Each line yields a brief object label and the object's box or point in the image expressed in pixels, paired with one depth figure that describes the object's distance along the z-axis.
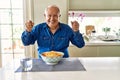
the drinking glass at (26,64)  1.62
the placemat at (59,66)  1.63
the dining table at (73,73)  1.44
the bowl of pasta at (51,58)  1.73
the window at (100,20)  3.32
